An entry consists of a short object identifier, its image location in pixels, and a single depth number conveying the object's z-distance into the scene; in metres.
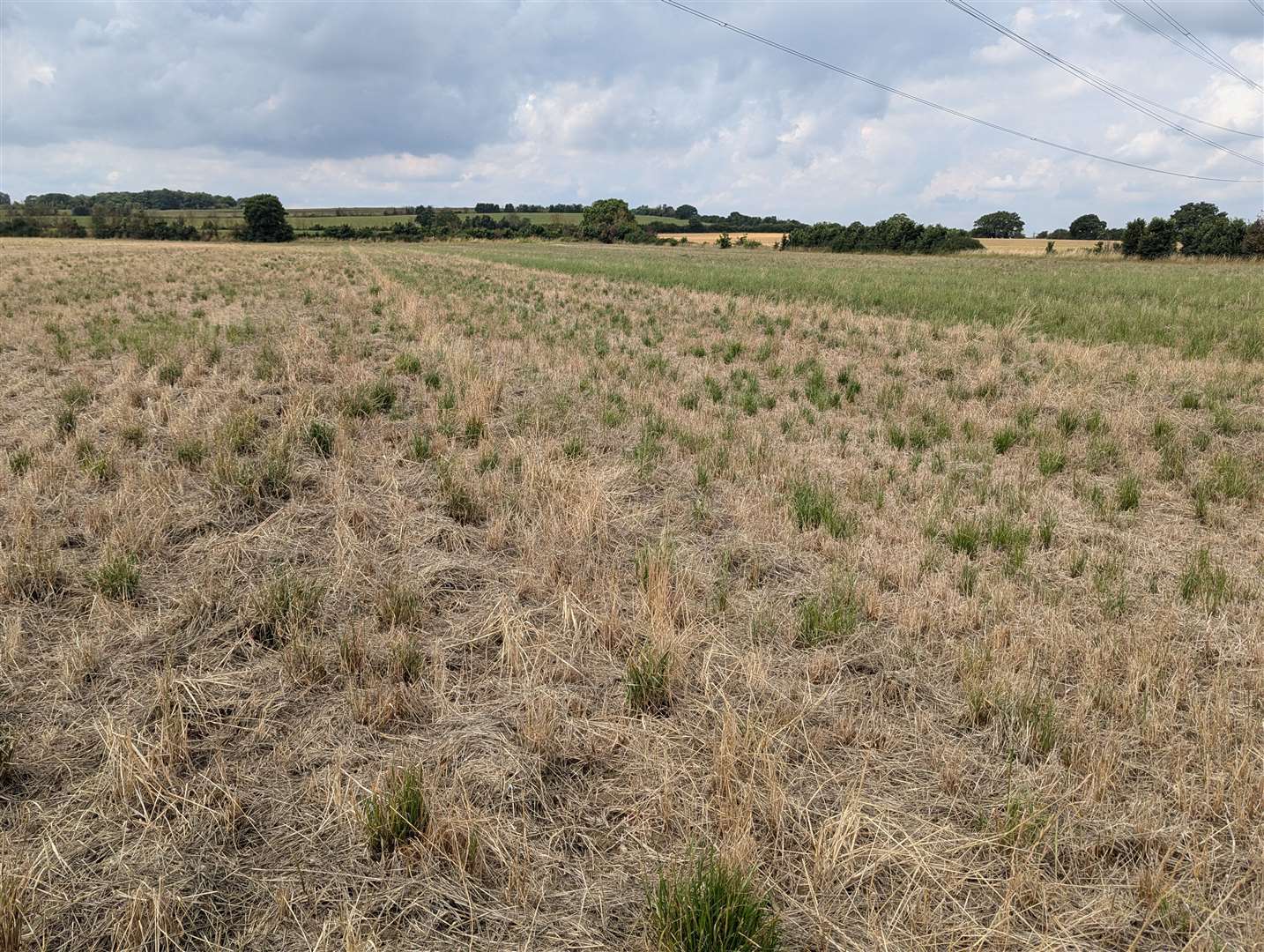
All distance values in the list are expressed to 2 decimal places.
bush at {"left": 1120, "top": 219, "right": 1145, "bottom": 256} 64.12
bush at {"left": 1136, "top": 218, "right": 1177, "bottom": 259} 62.06
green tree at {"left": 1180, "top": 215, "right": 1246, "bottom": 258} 57.58
